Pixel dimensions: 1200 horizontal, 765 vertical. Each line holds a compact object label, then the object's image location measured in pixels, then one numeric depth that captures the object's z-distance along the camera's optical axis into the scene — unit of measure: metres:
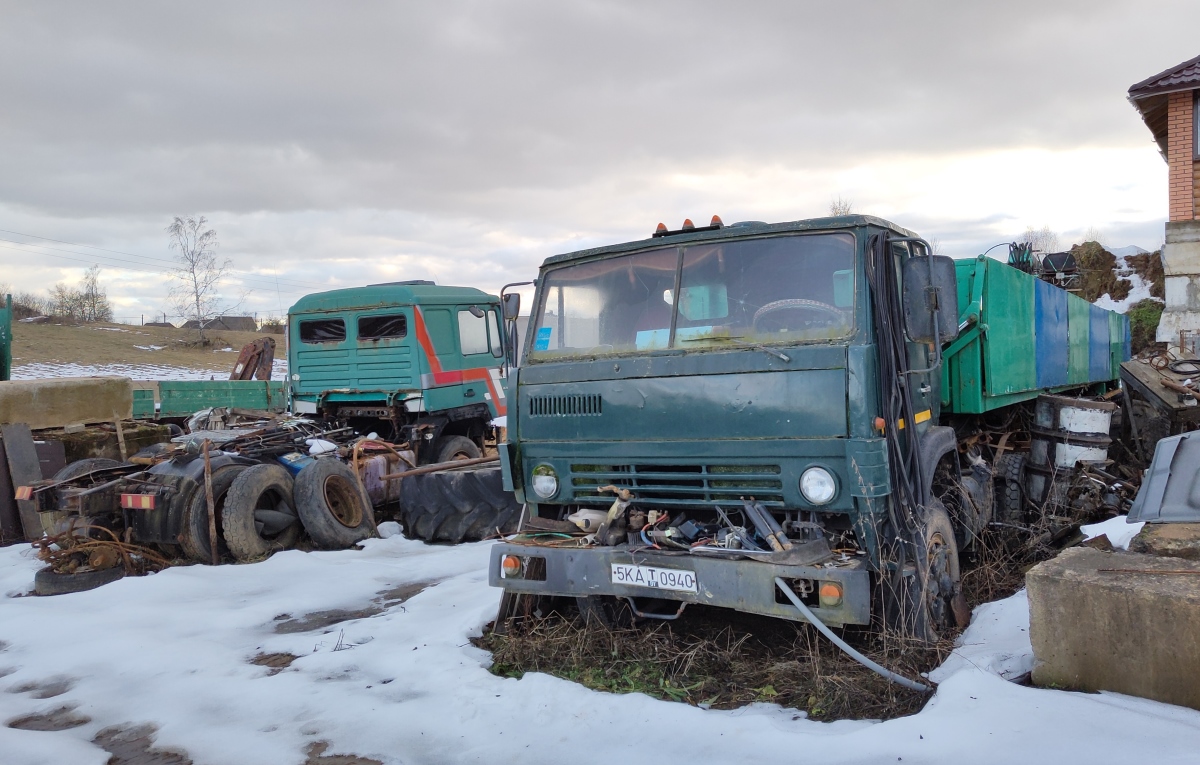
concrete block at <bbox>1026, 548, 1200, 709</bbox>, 3.00
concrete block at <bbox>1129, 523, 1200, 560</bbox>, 3.77
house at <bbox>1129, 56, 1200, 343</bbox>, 15.05
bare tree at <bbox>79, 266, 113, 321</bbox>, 53.89
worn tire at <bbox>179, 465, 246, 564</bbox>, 6.77
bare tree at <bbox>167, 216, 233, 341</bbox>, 45.53
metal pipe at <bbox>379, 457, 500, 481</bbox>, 8.10
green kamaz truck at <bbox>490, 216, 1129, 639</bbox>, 3.86
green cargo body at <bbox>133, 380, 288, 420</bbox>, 13.58
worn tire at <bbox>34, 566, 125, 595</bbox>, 6.16
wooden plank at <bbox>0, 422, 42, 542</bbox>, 7.89
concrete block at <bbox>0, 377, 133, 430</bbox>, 8.65
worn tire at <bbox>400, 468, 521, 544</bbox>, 7.73
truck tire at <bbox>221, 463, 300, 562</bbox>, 6.86
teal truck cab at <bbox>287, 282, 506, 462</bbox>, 10.43
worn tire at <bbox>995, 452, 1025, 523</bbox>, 6.86
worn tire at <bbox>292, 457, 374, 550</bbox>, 7.34
